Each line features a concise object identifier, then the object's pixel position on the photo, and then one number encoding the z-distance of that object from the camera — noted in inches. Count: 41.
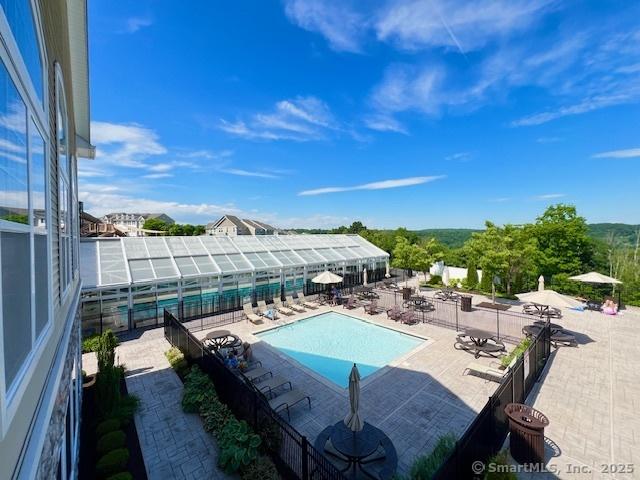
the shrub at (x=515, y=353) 402.6
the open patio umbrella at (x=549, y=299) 477.1
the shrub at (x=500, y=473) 194.4
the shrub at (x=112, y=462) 222.4
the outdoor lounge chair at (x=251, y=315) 602.2
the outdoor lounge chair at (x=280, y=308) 663.8
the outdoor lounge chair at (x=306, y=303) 715.1
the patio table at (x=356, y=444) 215.3
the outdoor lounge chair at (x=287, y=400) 301.9
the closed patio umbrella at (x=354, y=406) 224.4
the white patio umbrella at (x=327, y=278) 709.3
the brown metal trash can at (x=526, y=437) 233.5
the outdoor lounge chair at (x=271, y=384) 335.9
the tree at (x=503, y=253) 784.3
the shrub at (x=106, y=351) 339.3
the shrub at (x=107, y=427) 261.7
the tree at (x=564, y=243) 999.6
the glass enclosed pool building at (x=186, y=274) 539.5
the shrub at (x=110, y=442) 242.7
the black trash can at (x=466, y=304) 682.8
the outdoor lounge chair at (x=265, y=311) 629.3
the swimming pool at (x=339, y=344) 436.8
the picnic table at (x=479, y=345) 434.3
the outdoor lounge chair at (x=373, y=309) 663.8
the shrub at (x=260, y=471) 219.0
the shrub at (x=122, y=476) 205.0
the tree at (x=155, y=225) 2511.1
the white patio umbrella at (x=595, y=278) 659.8
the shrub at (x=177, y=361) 401.0
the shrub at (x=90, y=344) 463.5
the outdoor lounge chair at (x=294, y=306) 686.5
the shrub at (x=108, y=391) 299.8
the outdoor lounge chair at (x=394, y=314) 615.8
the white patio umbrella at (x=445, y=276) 960.9
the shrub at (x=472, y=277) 940.7
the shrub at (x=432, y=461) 207.2
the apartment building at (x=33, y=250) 65.4
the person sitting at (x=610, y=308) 655.8
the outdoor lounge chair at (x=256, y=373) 370.0
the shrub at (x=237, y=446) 230.8
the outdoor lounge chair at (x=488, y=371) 363.8
